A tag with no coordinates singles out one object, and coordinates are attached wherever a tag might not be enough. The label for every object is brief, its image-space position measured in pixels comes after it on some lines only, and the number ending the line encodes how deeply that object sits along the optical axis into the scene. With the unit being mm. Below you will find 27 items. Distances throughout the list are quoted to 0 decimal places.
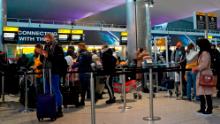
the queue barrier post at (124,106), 5928
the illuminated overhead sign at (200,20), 7059
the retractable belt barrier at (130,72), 4402
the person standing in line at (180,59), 7461
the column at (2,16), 11883
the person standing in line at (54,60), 5059
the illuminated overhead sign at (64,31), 15056
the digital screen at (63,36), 15013
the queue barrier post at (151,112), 4906
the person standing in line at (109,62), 6828
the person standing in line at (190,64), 6574
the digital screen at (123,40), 16406
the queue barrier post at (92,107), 4372
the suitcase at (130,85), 7504
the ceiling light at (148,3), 10789
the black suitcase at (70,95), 6273
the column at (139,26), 10828
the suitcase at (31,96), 6398
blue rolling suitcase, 4918
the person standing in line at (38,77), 6475
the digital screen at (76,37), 15306
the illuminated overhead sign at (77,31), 15328
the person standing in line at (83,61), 6500
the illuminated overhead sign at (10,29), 12133
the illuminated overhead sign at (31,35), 13734
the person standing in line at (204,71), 5093
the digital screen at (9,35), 12130
